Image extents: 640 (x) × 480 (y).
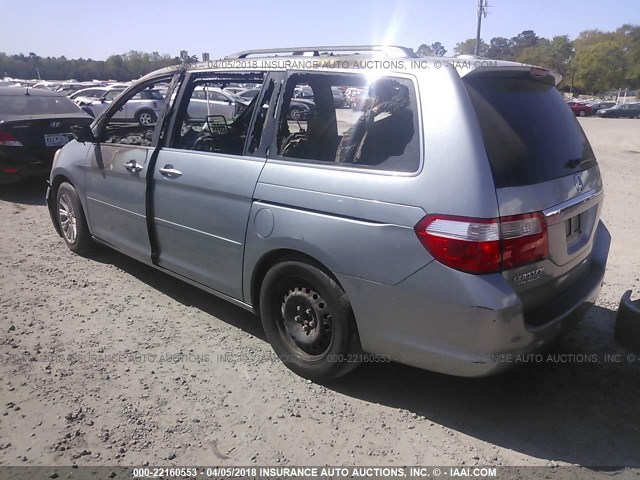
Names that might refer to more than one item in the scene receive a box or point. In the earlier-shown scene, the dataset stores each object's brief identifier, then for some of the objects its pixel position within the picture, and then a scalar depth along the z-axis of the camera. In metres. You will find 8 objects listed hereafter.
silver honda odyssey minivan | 2.41
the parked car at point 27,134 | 7.38
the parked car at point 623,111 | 46.09
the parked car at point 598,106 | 49.94
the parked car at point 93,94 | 21.58
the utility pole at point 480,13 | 31.75
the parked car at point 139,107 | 14.88
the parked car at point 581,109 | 48.68
